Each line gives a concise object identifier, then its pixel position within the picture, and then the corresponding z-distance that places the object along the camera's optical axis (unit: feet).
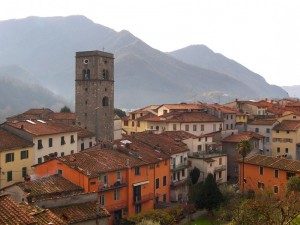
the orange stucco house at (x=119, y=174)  127.34
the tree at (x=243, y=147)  179.01
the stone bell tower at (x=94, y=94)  234.99
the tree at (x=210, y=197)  150.61
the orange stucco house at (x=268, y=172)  166.61
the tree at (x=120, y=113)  387.02
